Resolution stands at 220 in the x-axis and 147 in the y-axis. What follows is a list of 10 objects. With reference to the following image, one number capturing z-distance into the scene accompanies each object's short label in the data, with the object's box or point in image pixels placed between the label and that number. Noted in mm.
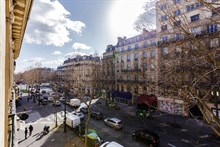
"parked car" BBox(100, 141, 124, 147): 8080
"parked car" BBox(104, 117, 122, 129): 12684
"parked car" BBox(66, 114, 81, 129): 12871
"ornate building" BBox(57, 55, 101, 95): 36919
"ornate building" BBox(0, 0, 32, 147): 2627
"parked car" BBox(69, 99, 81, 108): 21133
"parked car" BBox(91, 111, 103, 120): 15443
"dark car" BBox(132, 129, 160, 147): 9417
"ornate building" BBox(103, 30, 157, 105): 21155
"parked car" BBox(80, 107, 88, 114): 17931
